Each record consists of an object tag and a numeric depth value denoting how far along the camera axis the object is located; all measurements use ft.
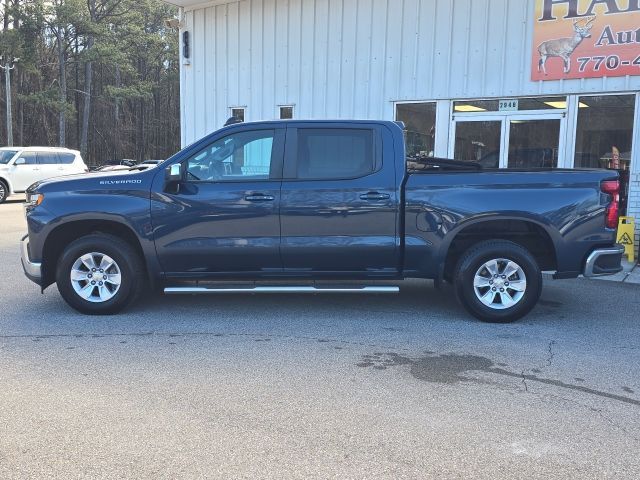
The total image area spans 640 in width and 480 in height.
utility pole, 105.50
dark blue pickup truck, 18.49
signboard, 30.99
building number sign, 34.19
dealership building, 32.07
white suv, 61.52
